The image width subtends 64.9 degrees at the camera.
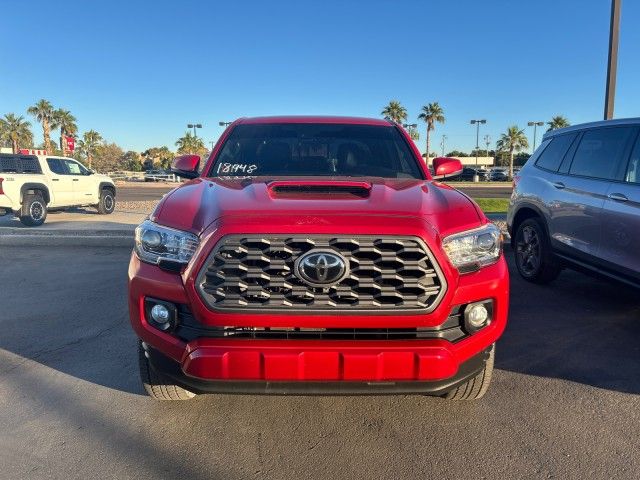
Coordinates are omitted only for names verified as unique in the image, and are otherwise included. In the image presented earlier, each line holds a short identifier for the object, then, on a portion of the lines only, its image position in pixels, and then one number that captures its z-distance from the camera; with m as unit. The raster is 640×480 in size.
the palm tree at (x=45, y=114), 65.44
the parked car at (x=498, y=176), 56.59
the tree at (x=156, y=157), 85.69
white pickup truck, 11.69
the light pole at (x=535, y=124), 72.44
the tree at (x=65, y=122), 66.69
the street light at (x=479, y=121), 76.25
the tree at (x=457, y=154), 100.76
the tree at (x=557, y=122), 70.54
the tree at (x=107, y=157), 78.62
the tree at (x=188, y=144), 81.12
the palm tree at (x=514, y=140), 80.19
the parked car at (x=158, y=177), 48.96
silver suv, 4.34
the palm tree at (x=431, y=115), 73.00
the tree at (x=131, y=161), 86.38
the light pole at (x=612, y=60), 8.70
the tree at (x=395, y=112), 75.06
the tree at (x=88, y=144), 74.86
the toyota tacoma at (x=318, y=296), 2.35
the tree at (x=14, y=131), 68.69
